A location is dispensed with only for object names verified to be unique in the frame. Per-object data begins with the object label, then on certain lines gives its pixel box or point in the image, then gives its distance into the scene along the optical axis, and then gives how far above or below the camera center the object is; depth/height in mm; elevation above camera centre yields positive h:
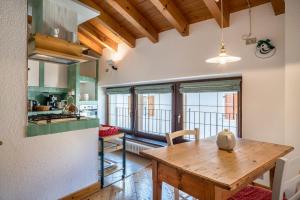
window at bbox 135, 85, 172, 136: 3590 -194
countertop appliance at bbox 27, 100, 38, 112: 3601 -89
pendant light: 1566 +357
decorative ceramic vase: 1591 -351
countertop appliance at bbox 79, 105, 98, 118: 4312 -248
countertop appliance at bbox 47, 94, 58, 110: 4156 -55
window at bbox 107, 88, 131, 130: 4285 -185
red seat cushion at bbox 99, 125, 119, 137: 2555 -437
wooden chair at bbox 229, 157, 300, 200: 997 -470
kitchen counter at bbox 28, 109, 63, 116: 3527 -246
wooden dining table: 1099 -447
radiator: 3523 -913
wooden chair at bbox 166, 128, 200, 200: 1845 -367
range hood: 1949 +891
